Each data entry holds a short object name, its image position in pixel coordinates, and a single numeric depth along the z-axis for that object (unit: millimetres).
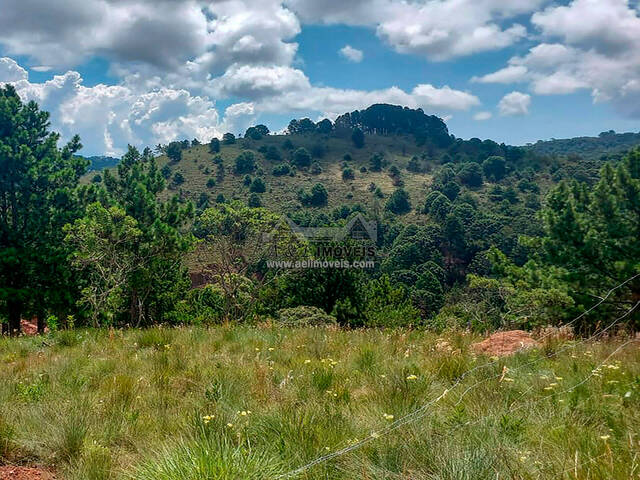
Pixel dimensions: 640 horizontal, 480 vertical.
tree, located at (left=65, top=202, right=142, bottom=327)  17359
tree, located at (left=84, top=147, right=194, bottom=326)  20609
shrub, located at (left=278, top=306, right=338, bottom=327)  16844
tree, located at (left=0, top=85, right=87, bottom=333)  20031
